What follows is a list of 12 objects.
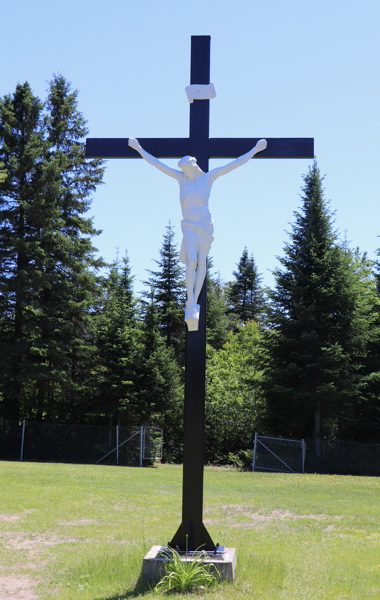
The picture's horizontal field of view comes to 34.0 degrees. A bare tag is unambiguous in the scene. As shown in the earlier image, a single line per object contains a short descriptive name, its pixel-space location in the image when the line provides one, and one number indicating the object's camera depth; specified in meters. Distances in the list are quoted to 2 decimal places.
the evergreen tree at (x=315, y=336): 23.44
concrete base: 5.99
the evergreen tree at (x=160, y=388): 26.27
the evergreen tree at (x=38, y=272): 25.34
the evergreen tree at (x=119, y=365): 25.97
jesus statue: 6.37
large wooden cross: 6.28
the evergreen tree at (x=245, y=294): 51.41
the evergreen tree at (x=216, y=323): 40.03
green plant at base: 5.77
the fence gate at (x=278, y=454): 22.41
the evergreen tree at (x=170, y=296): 30.14
